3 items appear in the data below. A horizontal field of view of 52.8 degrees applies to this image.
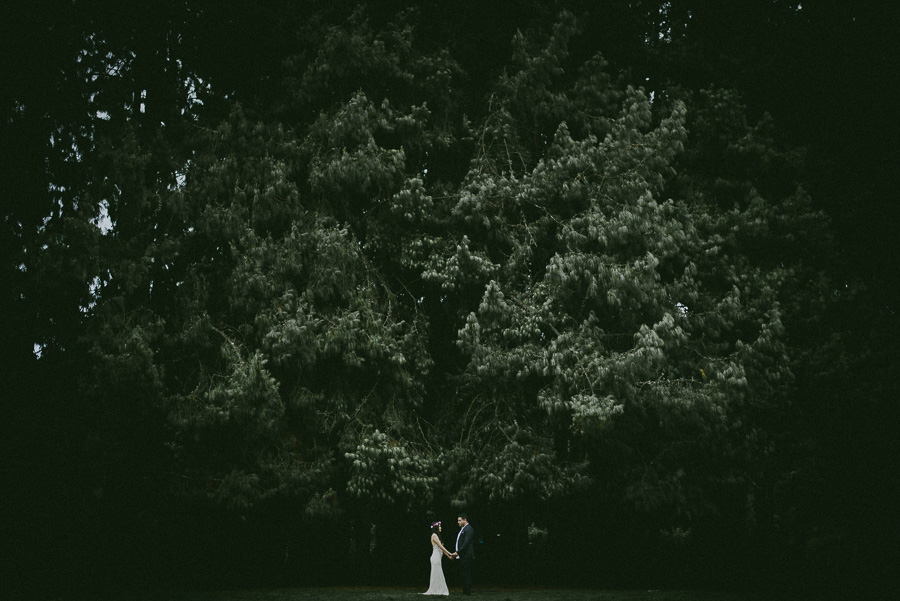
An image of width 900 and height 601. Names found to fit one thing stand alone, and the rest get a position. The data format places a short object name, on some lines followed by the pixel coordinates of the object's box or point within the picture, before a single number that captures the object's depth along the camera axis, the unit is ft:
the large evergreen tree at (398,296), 47.57
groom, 48.08
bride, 49.60
